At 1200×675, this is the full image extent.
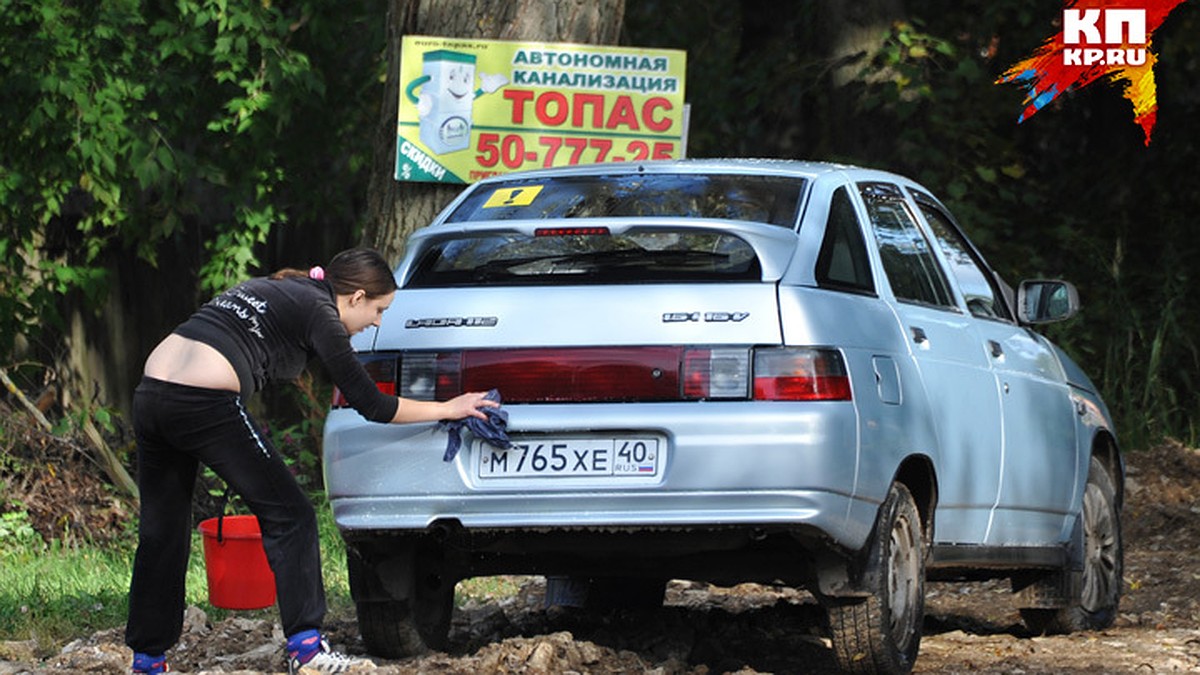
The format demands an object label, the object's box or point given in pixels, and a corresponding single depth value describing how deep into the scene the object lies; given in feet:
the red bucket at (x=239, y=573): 53.72
